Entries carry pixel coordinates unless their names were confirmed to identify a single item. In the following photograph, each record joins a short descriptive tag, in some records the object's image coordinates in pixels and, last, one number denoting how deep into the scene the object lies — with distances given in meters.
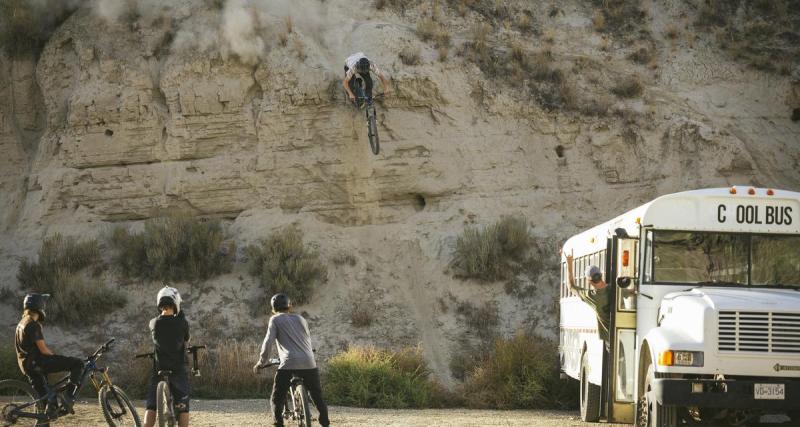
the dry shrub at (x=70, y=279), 26.25
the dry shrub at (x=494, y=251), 26.80
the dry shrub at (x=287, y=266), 26.34
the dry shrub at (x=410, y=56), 29.83
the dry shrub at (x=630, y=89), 30.20
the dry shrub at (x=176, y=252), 27.33
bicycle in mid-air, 26.98
